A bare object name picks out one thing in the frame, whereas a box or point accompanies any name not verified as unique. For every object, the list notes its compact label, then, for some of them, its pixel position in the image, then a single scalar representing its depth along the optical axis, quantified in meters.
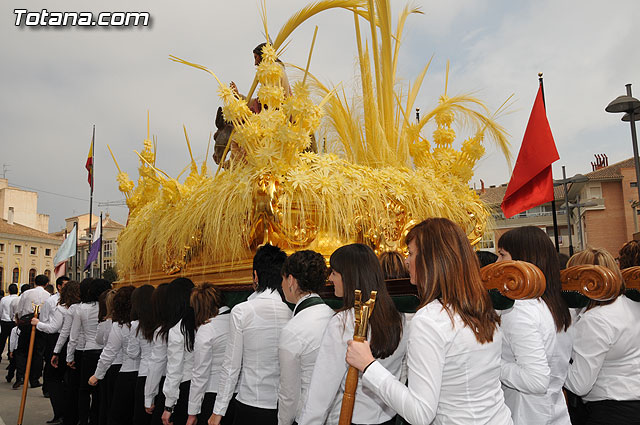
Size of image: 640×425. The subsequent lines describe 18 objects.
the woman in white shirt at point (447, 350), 1.61
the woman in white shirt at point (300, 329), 2.48
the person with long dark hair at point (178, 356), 3.65
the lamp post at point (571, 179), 14.07
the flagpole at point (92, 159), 14.32
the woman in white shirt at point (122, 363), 4.42
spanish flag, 14.36
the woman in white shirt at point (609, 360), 2.42
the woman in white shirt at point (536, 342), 1.98
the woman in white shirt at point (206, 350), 3.43
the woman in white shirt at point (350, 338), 2.09
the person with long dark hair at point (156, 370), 3.90
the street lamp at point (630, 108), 7.94
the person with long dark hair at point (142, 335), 4.08
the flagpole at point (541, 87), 6.33
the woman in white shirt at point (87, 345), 5.43
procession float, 3.63
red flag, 5.40
